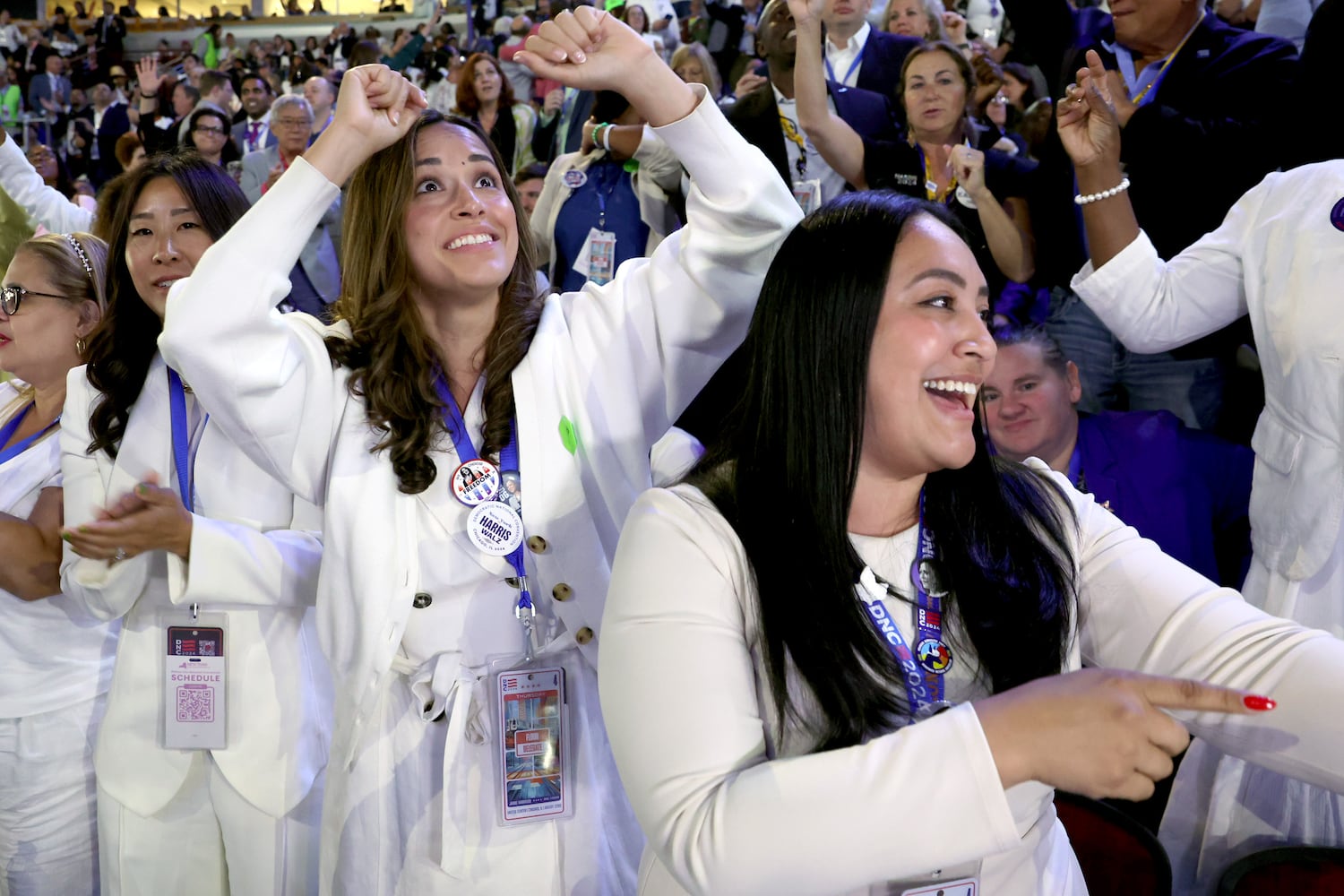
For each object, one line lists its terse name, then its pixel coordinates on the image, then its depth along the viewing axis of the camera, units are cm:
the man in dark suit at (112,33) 1781
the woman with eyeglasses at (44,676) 270
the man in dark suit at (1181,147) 308
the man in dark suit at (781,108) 412
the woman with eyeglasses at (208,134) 701
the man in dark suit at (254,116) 911
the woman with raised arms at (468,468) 185
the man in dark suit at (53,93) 1459
